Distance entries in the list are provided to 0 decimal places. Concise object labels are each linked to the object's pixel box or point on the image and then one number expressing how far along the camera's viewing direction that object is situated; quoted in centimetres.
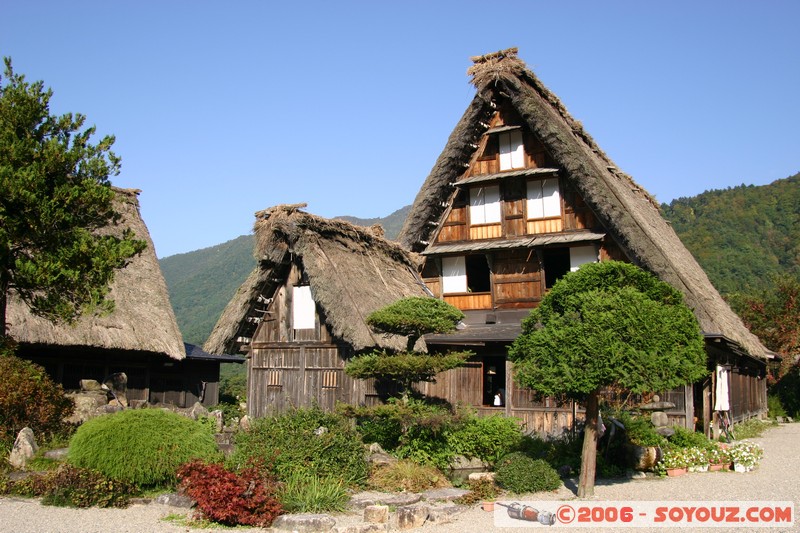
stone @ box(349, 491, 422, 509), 1095
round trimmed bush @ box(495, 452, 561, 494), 1220
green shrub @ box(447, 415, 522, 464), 1400
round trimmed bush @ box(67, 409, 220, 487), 1139
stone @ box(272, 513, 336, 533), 940
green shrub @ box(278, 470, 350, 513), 1052
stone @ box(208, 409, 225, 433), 1605
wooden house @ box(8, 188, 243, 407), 1964
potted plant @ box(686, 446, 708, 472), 1446
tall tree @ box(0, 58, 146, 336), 1327
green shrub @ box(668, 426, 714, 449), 1544
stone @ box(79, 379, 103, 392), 2089
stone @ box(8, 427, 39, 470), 1252
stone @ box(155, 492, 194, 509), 1082
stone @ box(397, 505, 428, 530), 983
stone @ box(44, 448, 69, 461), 1274
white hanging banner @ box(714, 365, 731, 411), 1886
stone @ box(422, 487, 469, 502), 1158
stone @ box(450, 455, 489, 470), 1393
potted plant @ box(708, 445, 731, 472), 1459
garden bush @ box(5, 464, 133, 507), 1077
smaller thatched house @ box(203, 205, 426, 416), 1766
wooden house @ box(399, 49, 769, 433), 1823
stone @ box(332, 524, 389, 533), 906
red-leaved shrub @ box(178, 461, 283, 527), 987
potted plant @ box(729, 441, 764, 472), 1449
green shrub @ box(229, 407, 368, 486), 1172
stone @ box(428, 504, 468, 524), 1027
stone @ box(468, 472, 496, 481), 1250
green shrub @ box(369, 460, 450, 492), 1230
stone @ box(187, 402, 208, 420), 1813
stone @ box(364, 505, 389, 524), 971
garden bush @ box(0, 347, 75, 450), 1339
